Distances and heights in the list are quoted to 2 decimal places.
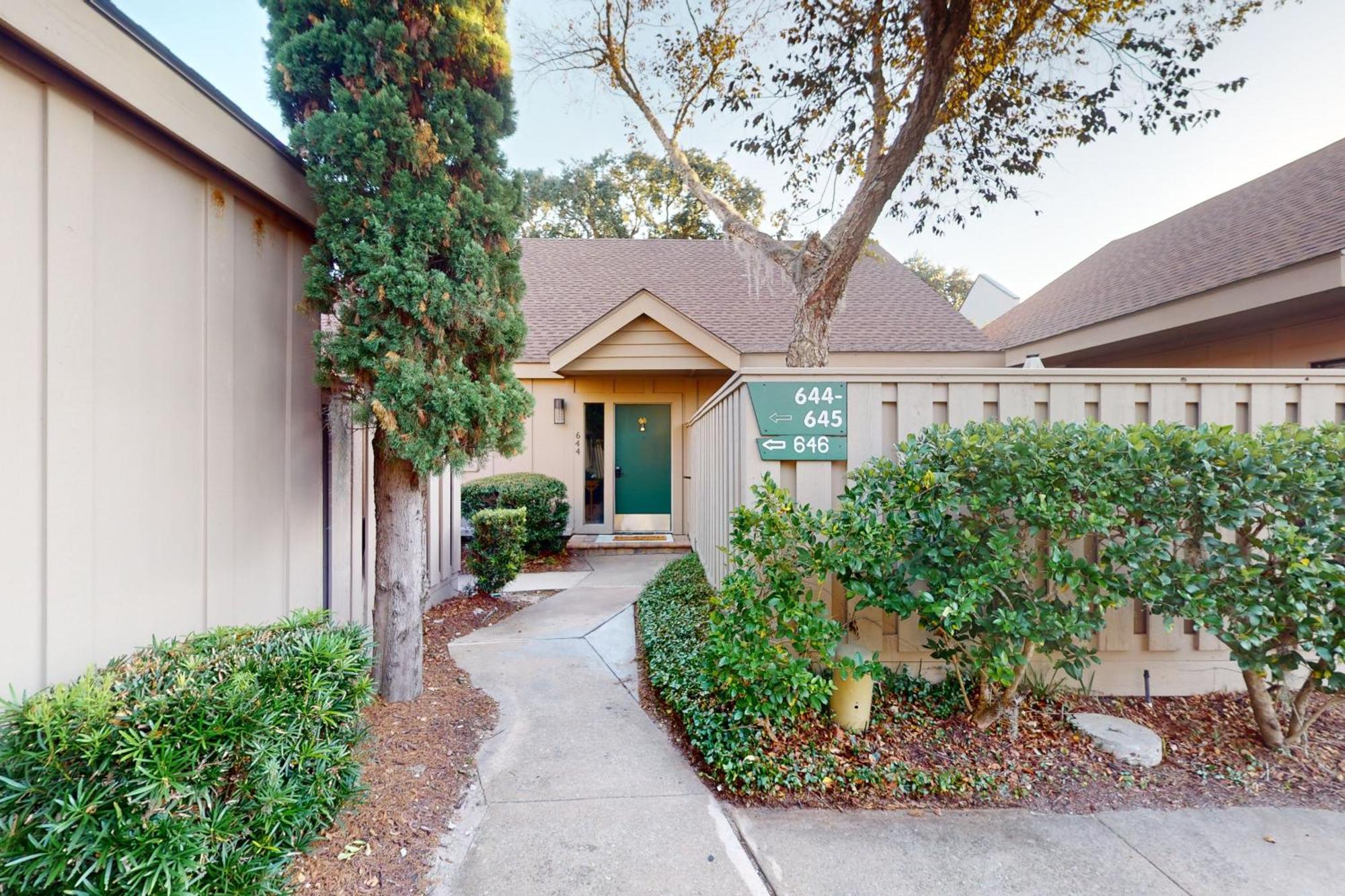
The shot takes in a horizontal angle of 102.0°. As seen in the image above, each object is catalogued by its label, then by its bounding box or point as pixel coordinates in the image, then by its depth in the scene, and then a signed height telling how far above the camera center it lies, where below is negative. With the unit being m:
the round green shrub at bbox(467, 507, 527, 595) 6.02 -1.12
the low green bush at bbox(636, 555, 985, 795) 2.72 -1.58
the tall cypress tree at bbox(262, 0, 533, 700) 3.04 +1.30
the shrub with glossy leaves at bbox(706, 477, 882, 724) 2.77 -0.92
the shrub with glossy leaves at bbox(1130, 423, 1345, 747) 2.72 -0.48
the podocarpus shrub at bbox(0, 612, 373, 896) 1.54 -1.00
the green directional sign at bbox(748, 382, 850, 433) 3.37 +0.24
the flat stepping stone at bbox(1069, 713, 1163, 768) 2.94 -1.61
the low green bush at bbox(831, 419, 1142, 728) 2.82 -0.49
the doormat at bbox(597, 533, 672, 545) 9.22 -1.54
